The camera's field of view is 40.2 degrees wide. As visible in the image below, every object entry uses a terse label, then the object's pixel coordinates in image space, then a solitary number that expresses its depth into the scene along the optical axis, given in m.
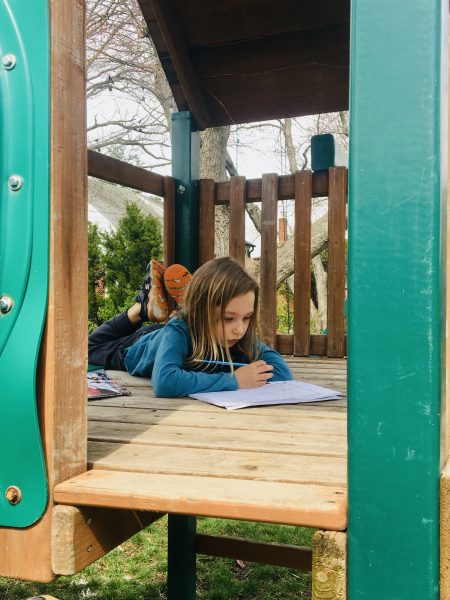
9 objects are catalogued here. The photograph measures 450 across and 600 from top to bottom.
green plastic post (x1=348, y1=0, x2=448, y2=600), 0.88
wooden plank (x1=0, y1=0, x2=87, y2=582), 1.05
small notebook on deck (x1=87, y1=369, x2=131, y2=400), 2.10
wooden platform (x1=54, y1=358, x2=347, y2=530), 0.96
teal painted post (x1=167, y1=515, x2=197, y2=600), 2.64
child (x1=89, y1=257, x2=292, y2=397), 2.20
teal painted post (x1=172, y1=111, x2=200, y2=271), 3.52
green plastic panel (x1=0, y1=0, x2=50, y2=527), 1.04
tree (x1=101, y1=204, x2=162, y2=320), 8.48
